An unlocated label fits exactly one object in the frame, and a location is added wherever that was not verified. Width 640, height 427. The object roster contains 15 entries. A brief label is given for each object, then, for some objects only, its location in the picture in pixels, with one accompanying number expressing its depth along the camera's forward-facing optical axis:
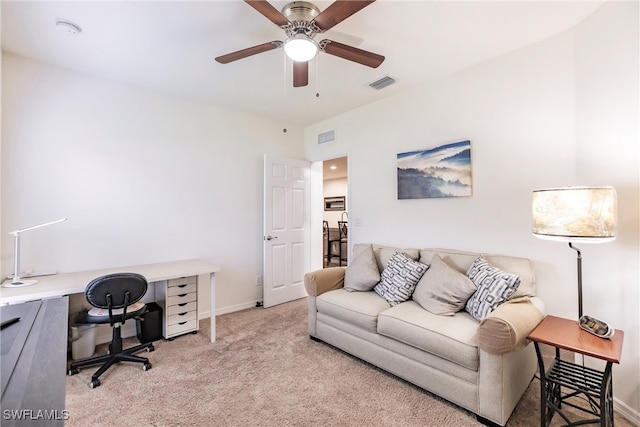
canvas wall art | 2.74
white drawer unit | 2.90
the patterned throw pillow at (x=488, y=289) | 1.99
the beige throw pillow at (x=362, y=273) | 2.83
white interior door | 3.89
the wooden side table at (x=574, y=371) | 1.47
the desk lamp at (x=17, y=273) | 2.25
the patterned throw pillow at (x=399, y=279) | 2.53
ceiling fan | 1.54
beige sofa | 1.69
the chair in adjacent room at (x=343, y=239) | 6.92
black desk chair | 2.13
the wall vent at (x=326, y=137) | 4.09
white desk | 2.05
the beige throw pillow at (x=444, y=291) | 2.17
